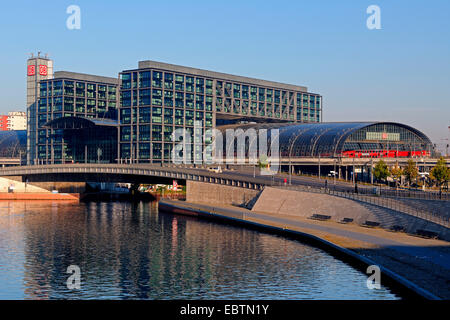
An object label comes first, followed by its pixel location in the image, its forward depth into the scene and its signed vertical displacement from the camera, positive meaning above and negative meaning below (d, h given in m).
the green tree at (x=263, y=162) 159.98 -1.12
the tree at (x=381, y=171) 120.68 -2.70
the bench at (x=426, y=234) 69.02 -9.21
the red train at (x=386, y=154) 149.75 +1.10
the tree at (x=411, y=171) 112.31 -2.52
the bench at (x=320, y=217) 91.12 -9.46
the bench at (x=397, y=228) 75.07 -9.22
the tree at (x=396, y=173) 119.50 -3.08
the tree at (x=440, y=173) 100.38 -2.59
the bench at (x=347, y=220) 85.68 -9.32
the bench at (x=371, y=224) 80.00 -9.22
